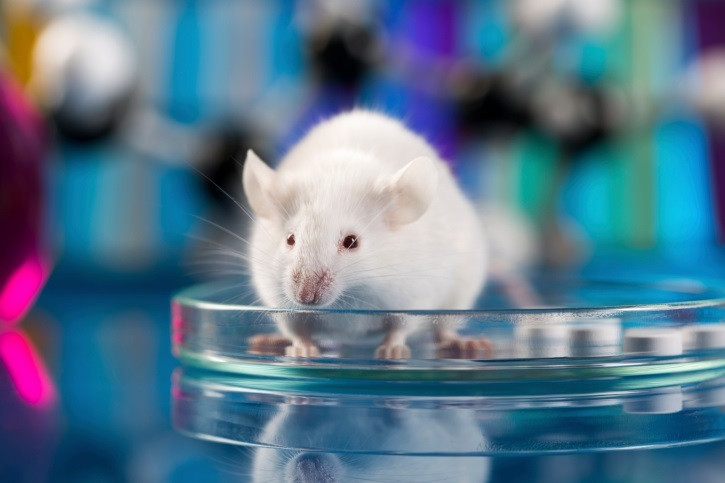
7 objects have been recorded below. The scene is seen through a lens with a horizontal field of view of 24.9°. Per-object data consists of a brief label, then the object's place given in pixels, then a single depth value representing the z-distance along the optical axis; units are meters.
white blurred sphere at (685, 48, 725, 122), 0.47
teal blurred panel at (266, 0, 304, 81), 0.65
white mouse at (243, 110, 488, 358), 0.25
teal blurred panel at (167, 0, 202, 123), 0.64
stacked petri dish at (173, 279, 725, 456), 0.22
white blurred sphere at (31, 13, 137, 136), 0.39
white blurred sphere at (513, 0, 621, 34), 0.40
